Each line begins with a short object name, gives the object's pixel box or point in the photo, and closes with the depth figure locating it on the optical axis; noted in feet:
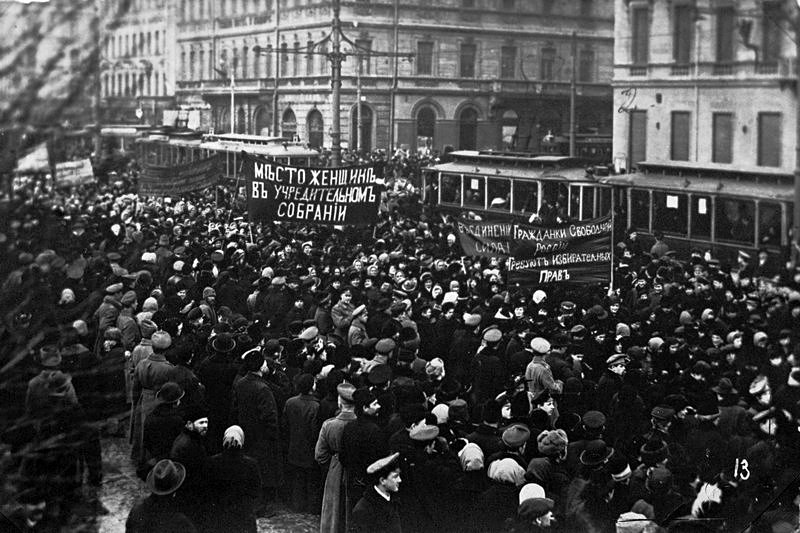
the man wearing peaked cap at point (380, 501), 22.34
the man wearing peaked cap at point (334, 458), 25.17
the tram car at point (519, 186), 60.75
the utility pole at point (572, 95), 48.43
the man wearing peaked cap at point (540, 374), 30.04
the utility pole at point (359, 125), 65.57
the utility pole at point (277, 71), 41.57
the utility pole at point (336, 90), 58.70
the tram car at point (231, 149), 63.10
